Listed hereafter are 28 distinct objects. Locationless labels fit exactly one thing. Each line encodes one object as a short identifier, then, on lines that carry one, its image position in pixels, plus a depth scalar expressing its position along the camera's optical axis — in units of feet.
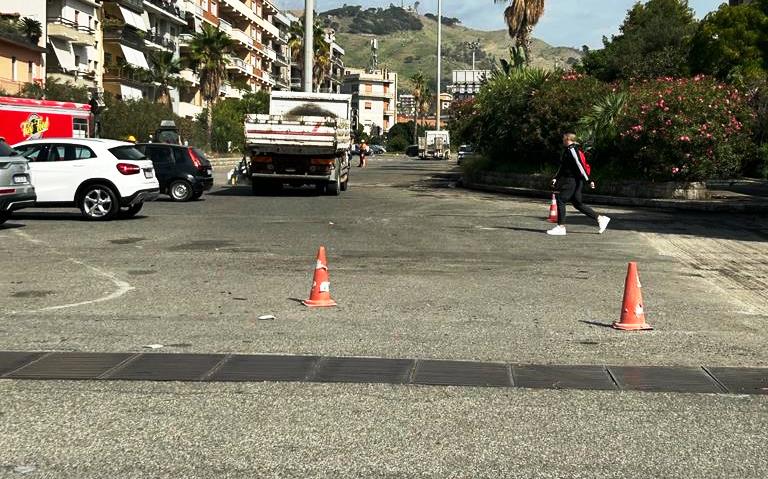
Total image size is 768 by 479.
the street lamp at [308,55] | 131.54
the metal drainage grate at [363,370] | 21.75
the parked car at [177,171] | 84.53
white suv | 62.44
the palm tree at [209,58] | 218.38
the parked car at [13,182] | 54.19
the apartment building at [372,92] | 559.79
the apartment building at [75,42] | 182.91
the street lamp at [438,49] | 236.32
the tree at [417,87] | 486.38
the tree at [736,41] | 160.04
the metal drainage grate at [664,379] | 21.21
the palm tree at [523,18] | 144.15
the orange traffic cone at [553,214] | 66.03
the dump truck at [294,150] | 86.89
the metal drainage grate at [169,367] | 21.80
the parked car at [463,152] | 222.48
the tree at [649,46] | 174.70
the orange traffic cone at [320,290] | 31.22
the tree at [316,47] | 280.51
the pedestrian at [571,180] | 58.29
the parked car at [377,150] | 386.73
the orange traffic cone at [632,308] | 27.84
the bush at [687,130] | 84.64
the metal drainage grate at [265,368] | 21.80
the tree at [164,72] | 228.84
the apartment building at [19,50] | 158.10
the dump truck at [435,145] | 301.02
